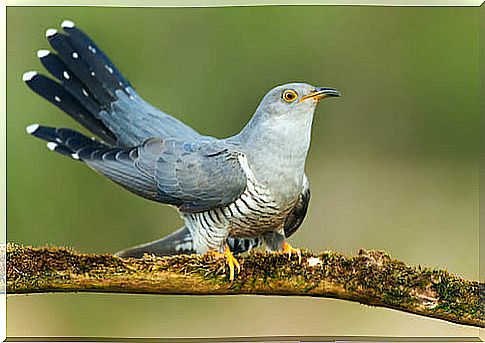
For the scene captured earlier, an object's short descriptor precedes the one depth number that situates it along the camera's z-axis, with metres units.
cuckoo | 3.60
